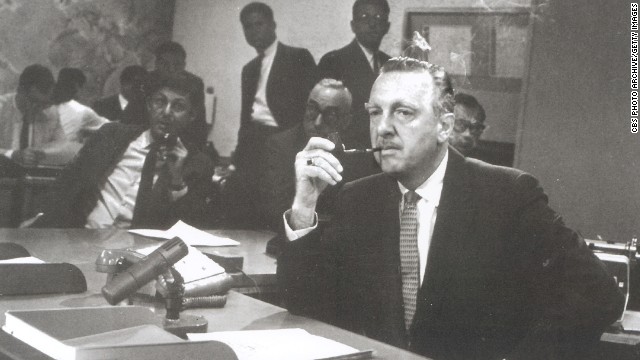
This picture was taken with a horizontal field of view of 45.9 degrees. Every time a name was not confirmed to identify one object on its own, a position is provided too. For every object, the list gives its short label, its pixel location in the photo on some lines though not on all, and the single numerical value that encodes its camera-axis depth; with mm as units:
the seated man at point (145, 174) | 3273
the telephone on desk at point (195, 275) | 1701
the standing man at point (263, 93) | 3520
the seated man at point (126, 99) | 3307
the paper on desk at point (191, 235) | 2633
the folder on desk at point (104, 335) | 1062
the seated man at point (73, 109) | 3162
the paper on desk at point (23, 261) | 1768
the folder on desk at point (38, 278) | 1661
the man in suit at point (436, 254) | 1927
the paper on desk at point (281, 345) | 1300
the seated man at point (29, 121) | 3033
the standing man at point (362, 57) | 3369
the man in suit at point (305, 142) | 3311
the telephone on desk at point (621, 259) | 2391
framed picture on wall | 3172
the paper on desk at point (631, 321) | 2368
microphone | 1382
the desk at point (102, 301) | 1471
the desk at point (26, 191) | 3078
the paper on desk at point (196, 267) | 1756
